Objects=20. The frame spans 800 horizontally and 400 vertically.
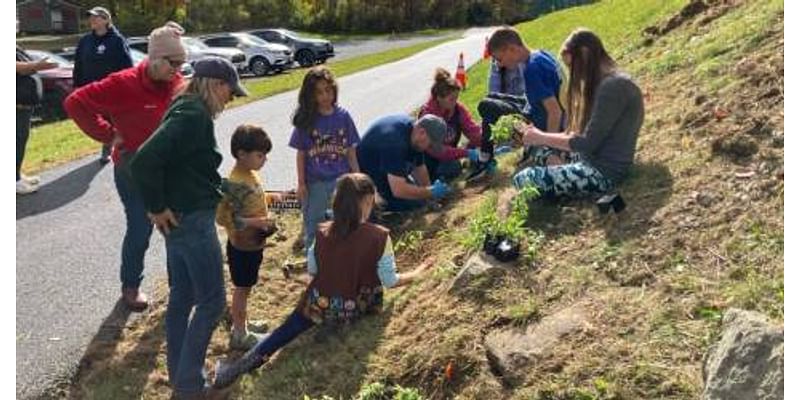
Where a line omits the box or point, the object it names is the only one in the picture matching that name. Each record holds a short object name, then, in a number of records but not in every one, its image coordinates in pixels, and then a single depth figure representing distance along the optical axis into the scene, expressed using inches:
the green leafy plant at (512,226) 194.7
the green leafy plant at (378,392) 166.1
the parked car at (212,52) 1101.1
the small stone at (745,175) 187.9
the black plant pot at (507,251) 189.2
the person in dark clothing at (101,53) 386.0
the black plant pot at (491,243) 193.5
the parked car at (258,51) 1282.0
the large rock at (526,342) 154.8
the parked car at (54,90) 797.2
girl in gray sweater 208.8
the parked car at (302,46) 1450.5
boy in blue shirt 267.0
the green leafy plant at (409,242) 247.8
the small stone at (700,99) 243.9
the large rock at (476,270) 187.8
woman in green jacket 167.5
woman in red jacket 207.0
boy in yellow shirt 201.3
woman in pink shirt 291.0
